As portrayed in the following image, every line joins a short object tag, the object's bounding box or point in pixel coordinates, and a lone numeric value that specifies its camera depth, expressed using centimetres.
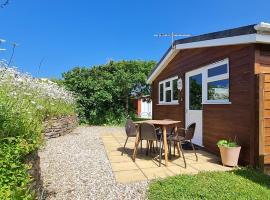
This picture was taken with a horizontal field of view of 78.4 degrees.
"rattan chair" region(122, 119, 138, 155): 440
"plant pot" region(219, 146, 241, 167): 344
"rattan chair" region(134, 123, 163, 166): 359
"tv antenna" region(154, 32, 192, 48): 996
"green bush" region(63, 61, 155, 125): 1079
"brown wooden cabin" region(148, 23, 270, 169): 331
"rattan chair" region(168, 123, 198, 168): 371
